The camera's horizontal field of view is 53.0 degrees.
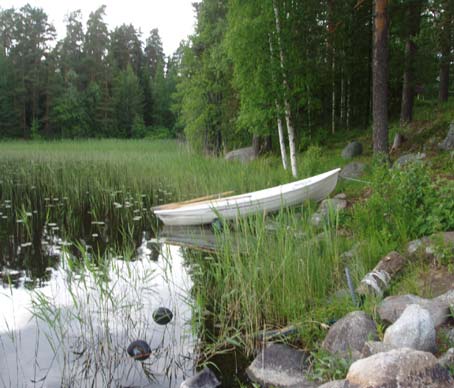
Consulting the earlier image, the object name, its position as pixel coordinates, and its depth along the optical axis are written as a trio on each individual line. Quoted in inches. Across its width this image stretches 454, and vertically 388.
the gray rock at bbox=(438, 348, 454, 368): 121.0
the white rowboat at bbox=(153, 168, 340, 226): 330.0
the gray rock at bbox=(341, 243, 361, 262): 223.2
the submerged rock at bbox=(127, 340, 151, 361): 170.9
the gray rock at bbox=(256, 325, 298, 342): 172.9
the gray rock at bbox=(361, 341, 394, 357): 129.0
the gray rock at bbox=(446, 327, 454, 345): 136.6
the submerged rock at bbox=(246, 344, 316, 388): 149.3
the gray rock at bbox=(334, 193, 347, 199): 375.4
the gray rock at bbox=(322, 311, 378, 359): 144.9
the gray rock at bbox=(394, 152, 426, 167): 439.4
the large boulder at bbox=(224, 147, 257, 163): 670.5
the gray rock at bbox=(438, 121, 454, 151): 450.0
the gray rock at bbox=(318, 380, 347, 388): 116.0
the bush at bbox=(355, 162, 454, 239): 231.1
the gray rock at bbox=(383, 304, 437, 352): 128.7
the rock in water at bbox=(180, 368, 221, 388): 149.4
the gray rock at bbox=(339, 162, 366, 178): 457.0
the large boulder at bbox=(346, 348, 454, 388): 102.7
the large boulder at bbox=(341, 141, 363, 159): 561.5
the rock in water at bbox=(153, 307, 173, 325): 197.0
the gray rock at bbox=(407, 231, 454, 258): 197.5
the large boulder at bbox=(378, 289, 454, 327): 148.3
